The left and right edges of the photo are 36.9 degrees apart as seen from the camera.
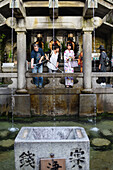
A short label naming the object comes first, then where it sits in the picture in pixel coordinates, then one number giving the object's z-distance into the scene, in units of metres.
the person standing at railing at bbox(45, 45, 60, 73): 7.52
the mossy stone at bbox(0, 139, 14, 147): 4.54
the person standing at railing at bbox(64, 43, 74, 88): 7.30
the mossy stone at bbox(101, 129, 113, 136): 5.27
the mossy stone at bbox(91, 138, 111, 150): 4.38
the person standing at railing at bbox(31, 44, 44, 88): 7.15
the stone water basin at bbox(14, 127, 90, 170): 2.57
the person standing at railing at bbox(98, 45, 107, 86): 8.81
